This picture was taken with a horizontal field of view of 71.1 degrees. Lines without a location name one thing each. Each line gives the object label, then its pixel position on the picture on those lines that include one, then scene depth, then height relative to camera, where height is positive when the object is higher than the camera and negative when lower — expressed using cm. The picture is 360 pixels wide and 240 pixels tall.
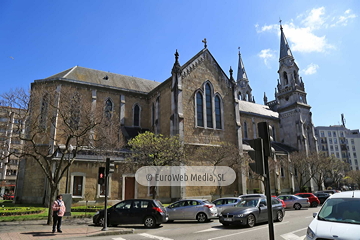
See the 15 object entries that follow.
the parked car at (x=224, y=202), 1667 -176
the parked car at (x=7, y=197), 3975 -284
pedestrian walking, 1105 -146
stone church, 2338 +714
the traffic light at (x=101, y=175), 1251 +12
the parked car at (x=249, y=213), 1188 -179
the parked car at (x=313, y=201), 2392 -243
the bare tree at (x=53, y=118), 1414 +392
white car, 534 -105
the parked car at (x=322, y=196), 2677 -225
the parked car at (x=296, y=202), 2148 -225
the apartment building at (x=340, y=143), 8475 +1041
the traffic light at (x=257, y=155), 604 +49
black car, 1291 -184
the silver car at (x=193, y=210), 1462 -194
